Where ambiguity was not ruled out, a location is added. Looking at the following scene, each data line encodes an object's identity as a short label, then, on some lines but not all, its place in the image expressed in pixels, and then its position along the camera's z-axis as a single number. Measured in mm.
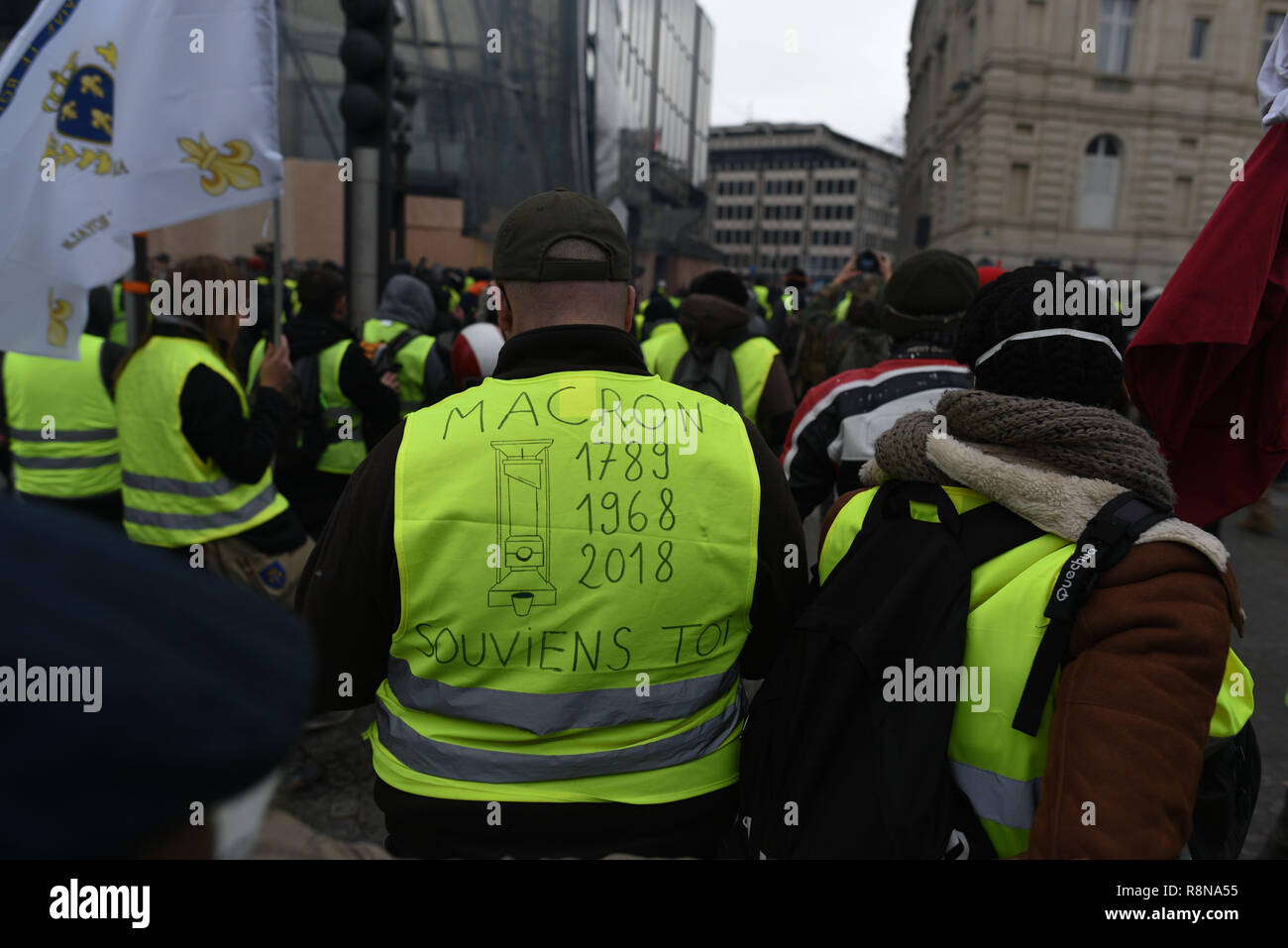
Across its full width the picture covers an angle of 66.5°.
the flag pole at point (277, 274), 4066
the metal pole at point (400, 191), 11469
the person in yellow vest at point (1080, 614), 1416
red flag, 2303
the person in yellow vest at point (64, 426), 4102
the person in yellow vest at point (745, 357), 5129
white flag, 3416
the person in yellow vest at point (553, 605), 1768
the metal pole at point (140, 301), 5590
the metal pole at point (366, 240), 6273
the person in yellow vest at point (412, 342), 5570
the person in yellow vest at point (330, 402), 4738
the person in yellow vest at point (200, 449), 3525
